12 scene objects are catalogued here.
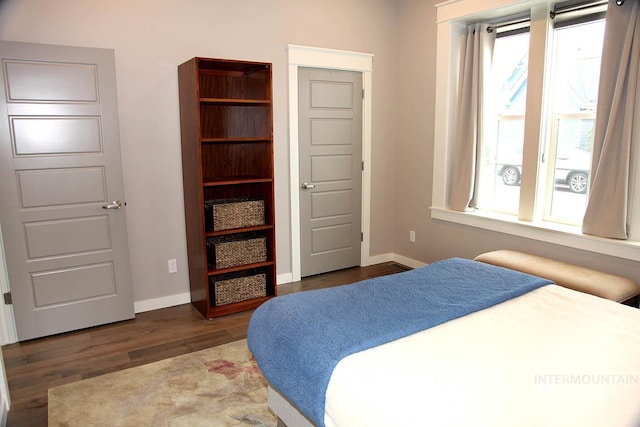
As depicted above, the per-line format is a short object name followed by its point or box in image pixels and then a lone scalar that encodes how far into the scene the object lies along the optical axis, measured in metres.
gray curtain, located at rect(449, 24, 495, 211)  3.92
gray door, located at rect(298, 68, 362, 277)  4.34
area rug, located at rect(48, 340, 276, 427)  2.30
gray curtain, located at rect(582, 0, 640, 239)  2.93
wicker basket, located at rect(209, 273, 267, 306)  3.62
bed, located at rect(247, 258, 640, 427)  1.39
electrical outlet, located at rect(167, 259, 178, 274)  3.79
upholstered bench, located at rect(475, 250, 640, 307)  2.77
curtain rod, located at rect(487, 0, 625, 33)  3.14
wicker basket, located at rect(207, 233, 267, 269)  3.62
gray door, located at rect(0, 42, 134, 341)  2.96
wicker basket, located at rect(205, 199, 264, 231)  3.56
